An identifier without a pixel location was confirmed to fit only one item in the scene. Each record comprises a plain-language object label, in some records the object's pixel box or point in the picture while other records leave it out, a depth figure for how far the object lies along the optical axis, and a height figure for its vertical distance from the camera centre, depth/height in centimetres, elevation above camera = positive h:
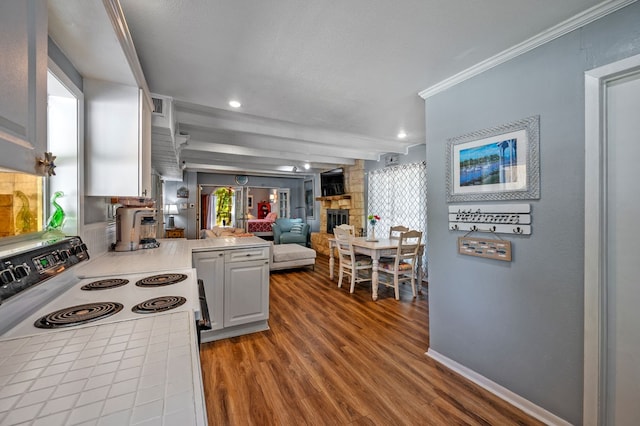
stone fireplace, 582 +15
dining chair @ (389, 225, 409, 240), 432 -28
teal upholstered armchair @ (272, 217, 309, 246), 693 -55
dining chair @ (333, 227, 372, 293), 374 -70
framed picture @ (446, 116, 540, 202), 157 +33
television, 630 +75
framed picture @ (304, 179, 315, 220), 827 +45
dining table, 347 -53
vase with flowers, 414 -18
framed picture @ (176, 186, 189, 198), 737 +60
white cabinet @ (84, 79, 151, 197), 166 +48
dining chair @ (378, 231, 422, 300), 345 -71
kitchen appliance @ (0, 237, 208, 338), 86 -36
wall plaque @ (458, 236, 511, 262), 168 -24
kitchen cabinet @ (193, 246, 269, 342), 242 -73
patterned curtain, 446 +30
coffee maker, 219 -12
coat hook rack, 160 -4
